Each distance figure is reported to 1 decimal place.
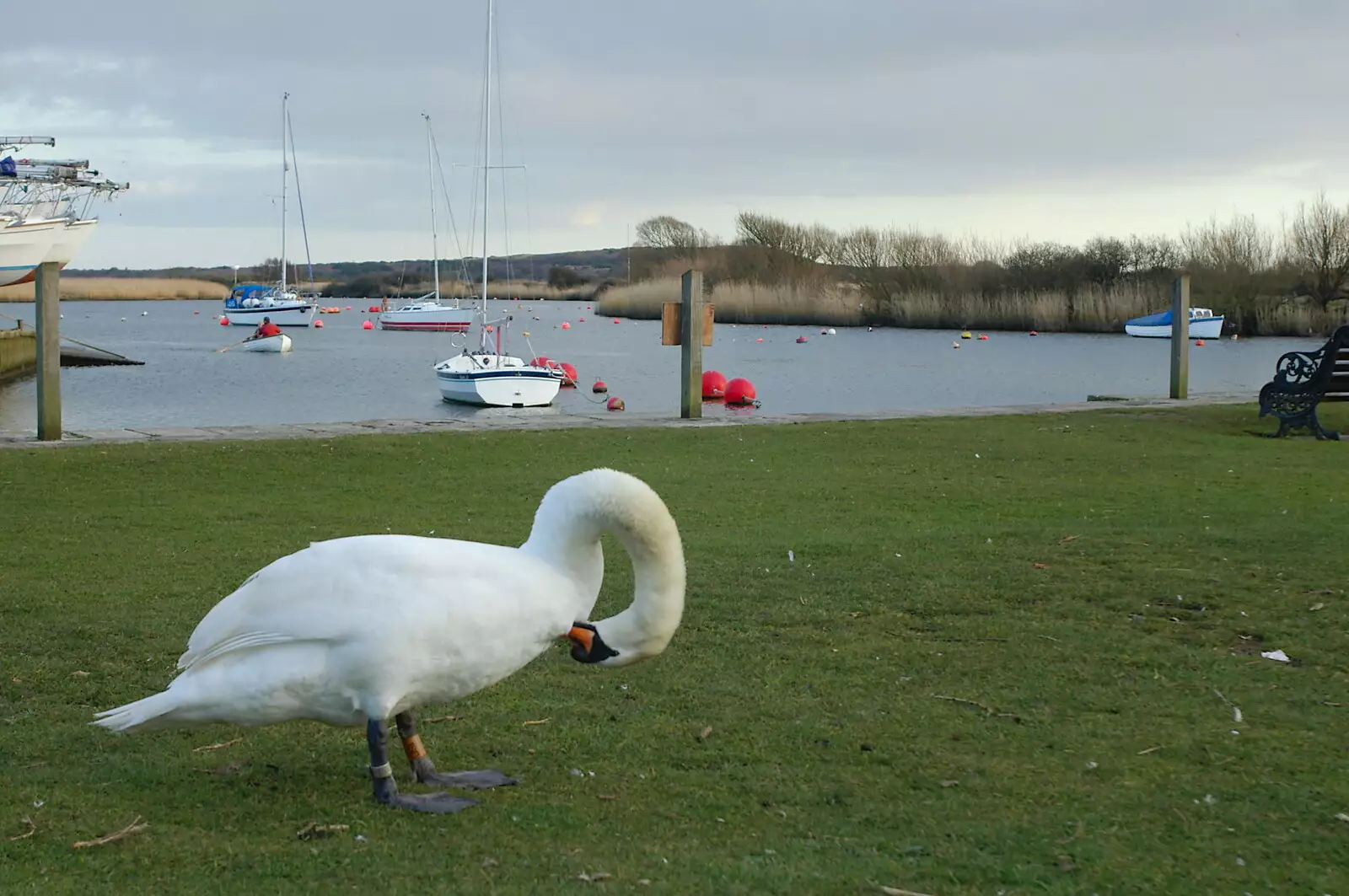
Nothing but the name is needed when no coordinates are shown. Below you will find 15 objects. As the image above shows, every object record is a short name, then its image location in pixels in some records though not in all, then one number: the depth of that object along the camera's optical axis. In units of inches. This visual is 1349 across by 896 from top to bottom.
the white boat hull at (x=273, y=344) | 2283.5
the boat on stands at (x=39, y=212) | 1680.6
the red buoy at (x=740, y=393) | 1161.4
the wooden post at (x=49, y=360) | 516.1
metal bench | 570.3
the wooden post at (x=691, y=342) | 637.9
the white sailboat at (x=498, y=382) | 1208.2
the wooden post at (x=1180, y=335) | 777.6
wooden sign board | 648.4
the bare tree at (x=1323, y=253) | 2177.7
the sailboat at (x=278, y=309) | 3139.8
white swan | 154.9
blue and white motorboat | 2419.8
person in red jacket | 2361.0
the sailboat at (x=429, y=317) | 2982.3
